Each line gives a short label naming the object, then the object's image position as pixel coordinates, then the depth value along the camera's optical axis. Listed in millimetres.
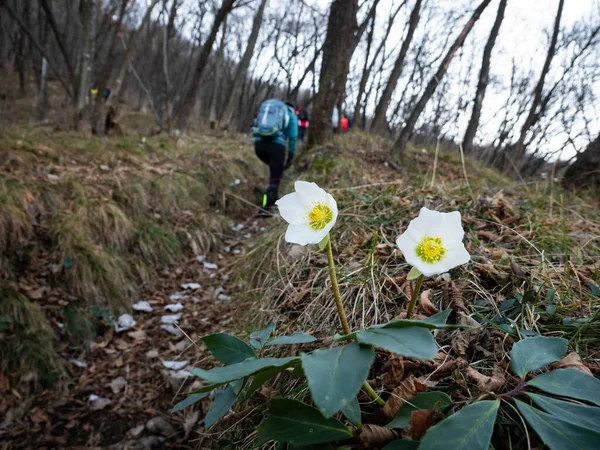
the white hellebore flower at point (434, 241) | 757
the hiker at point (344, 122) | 11226
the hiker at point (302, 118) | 10531
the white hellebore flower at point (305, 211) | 880
